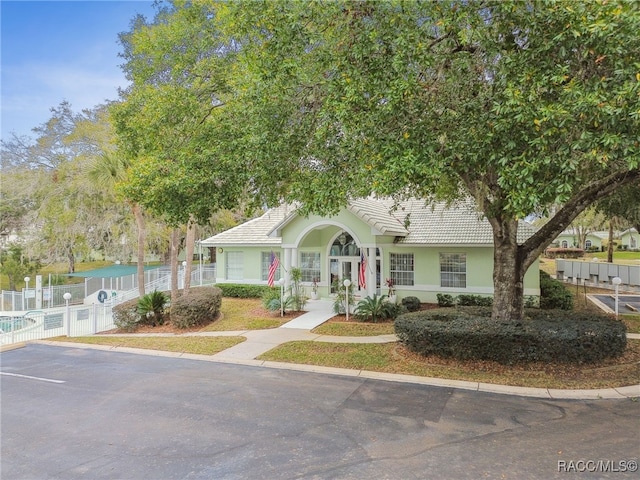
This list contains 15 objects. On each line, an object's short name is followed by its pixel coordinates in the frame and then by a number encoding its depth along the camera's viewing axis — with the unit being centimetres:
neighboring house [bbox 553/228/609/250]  6274
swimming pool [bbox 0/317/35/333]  2027
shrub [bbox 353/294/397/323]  1577
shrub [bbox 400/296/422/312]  1770
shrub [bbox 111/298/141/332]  1659
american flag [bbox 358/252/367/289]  1667
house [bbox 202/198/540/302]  1775
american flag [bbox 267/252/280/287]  1759
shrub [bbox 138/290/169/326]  1672
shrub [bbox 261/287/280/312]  1750
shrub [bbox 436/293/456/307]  1779
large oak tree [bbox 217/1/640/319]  621
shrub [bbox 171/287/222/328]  1583
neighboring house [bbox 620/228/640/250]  6276
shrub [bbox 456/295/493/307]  1717
